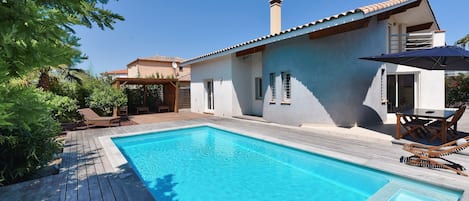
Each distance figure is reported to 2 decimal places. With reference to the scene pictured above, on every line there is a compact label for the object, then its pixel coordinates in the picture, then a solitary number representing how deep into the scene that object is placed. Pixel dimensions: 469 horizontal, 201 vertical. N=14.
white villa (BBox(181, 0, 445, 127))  9.59
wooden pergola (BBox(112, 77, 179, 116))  16.52
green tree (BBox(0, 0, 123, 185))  1.24
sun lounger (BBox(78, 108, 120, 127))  11.07
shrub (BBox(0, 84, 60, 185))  4.44
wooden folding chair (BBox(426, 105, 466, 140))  6.52
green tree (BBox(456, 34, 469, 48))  21.28
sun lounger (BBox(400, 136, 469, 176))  4.63
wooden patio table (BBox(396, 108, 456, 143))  6.31
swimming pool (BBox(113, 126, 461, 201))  4.53
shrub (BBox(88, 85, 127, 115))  14.23
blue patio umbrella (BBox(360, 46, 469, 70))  5.50
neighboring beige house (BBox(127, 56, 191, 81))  32.50
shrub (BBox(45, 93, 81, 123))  10.91
